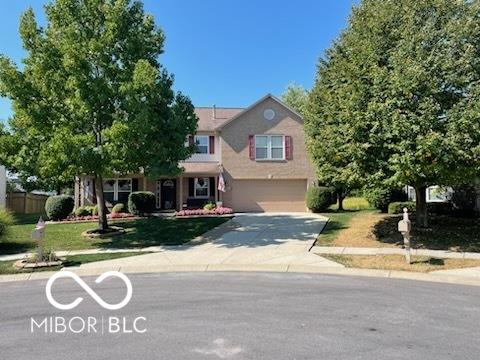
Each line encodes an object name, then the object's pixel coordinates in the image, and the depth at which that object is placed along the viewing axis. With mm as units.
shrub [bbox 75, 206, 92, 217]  25842
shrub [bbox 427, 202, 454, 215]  21203
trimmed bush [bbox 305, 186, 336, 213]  25578
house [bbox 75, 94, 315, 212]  27938
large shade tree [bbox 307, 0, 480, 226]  12719
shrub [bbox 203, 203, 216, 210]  26484
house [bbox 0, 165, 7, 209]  32062
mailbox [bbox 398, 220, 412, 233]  11686
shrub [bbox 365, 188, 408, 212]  22484
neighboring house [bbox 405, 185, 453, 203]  23109
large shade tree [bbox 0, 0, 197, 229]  15789
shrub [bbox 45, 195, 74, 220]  24703
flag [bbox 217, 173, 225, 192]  27125
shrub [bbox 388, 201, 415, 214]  21375
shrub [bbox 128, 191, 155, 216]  25859
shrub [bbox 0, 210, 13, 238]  16062
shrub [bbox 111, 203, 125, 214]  26484
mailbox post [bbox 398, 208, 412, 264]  11703
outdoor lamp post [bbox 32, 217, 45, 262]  12336
